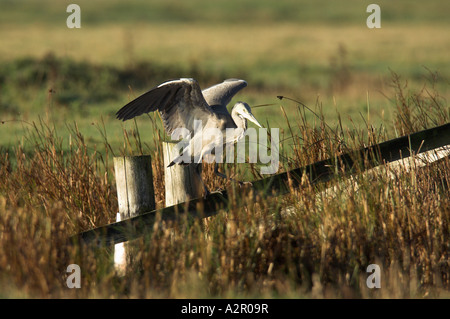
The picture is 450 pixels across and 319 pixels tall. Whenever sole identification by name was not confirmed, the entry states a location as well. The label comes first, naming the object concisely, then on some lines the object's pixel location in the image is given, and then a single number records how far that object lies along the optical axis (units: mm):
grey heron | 9984
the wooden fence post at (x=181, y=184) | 9648
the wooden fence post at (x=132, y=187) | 9070
